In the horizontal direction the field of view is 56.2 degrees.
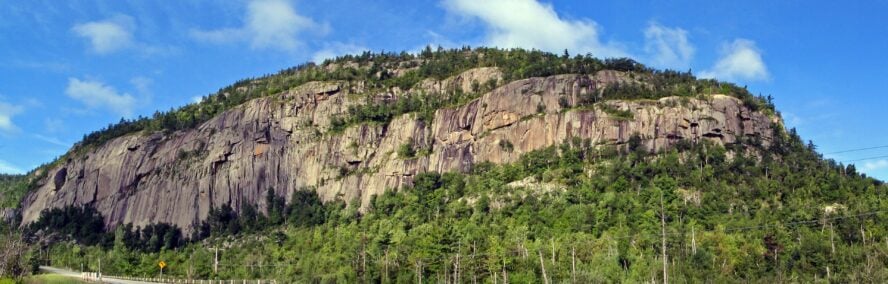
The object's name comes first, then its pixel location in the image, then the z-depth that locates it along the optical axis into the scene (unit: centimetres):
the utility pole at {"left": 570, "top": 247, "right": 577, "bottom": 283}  9463
